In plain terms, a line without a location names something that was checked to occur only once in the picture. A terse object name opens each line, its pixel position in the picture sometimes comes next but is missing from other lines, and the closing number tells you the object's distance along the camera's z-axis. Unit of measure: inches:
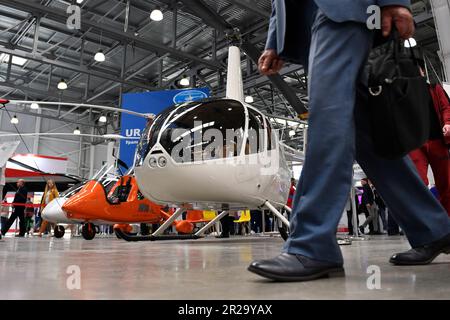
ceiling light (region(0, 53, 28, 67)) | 619.4
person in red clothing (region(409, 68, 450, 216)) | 121.7
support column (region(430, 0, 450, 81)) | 222.9
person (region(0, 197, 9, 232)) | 494.3
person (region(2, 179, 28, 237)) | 420.8
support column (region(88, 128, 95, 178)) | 940.9
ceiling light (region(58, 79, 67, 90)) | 503.4
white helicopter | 144.7
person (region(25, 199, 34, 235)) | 553.2
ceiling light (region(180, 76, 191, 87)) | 474.9
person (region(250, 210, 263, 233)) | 536.7
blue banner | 291.9
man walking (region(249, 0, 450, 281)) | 49.4
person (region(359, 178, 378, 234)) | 399.5
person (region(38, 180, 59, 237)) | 389.2
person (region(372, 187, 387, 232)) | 398.9
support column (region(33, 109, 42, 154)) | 895.7
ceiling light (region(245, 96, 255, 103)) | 561.0
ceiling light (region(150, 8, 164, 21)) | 353.1
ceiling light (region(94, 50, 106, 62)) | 408.7
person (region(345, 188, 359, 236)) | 367.2
